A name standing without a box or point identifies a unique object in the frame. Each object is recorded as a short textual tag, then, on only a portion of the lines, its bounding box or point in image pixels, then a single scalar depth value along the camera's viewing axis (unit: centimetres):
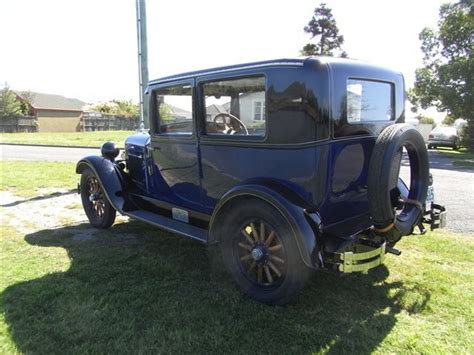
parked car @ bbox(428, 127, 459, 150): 2105
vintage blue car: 295
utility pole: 742
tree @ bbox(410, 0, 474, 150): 1975
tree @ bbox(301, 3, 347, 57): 2492
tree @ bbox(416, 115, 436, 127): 4919
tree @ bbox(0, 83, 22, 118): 3828
